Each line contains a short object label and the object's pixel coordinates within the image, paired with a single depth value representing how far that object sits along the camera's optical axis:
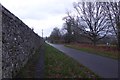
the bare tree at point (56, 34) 44.20
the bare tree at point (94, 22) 19.28
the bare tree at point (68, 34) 33.42
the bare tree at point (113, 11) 13.79
